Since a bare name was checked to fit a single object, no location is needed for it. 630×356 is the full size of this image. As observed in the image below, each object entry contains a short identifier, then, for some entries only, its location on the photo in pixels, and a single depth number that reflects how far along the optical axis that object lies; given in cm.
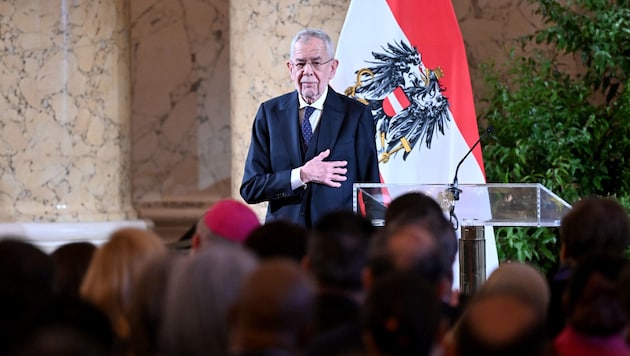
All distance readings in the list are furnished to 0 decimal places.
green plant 1632
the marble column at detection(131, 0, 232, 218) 2006
